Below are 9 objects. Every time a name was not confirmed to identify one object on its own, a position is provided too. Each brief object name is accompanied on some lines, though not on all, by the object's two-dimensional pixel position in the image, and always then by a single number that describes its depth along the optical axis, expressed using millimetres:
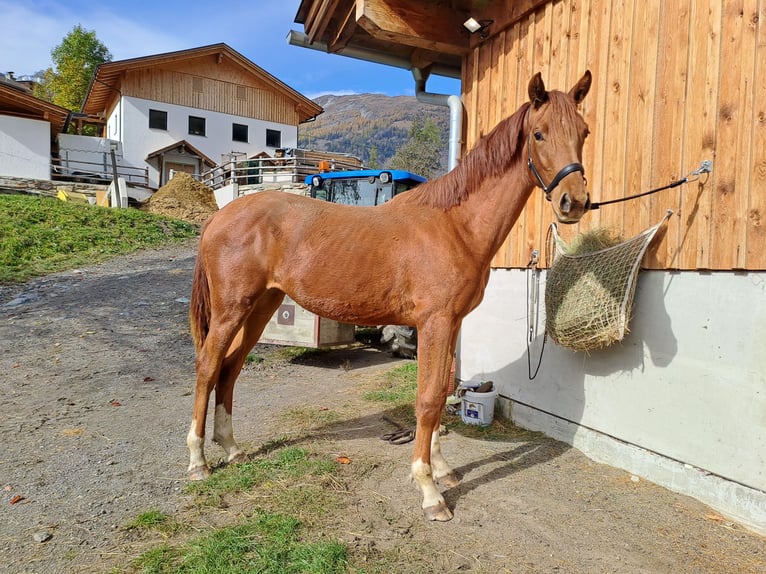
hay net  3150
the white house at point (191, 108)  26266
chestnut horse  2850
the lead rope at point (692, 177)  2898
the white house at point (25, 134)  20812
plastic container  4281
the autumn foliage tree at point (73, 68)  37138
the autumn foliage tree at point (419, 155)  42188
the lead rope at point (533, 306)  4215
